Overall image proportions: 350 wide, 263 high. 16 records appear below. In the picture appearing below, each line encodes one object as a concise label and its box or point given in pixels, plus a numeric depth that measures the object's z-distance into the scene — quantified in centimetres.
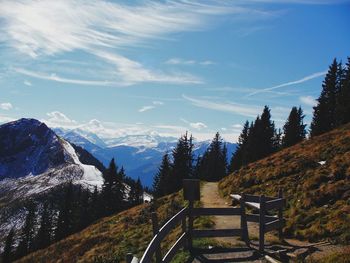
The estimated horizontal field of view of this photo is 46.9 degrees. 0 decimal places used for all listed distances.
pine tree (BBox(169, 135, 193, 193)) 7606
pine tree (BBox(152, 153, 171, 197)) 7969
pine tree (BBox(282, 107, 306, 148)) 8838
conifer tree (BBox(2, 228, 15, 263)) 9756
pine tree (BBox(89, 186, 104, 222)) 8444
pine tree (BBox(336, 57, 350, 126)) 6812
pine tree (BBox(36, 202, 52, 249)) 9356
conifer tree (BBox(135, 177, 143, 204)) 10669
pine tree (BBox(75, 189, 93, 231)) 8550
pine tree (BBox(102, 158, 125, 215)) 8400
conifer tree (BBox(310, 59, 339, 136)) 7919
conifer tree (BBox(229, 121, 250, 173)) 9585
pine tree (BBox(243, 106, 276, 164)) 8331
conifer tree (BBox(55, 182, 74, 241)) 9054
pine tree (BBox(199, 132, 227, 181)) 9588
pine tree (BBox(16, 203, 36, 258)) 9886
